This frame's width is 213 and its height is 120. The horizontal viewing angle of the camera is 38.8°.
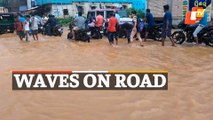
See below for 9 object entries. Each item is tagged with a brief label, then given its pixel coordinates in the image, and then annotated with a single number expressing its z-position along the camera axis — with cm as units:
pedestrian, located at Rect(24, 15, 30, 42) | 1321
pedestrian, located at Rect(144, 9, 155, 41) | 1206
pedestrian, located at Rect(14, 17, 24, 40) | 1343
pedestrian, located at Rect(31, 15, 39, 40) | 1326
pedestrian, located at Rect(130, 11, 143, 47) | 1123
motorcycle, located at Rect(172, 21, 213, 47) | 1047
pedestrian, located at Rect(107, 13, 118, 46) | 1108
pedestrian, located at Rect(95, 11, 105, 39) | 1324
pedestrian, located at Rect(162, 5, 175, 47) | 1057
